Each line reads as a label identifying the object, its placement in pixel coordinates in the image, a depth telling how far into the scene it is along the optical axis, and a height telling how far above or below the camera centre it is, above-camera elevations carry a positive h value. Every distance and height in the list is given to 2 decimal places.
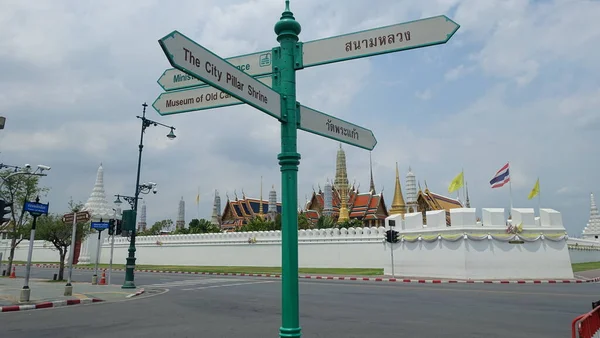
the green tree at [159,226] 83.69 +4.92
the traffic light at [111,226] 21.48 +1.24
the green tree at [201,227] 62.67 +3.48
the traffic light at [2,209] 9.54 +0.93
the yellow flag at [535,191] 39.50 +4.91
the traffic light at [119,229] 21.72 +1.12
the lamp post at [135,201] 18.91 +2.48
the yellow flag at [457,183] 38.00 +5.47
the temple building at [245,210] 76.06 +6.92
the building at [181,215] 101.19 +8.16
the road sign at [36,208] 14.17 +1.42
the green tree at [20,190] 31.31 +4.37
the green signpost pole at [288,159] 3.74 +0.78
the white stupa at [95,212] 52.56 +4.72
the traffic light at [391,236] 25.14 +0.74
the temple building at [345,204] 60.47 +6.33
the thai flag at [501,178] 28.33 +4.35
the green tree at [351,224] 50.65 +2.97
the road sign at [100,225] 22.81 +1.38
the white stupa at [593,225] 75.44 +3.64
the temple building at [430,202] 52.53 +5.49
